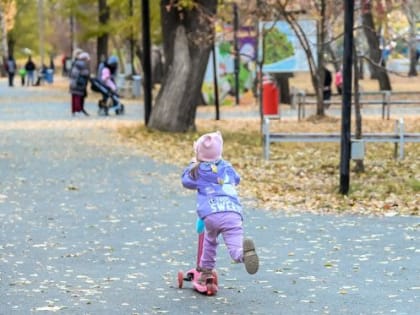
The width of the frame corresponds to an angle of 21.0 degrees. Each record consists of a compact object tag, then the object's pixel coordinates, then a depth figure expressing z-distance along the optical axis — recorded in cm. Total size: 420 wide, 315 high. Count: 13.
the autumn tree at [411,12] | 2319
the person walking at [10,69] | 6153
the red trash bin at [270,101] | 2892
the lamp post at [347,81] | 1250
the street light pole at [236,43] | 3192
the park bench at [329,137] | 1691
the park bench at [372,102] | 2758
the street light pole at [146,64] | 2342
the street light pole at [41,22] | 8264
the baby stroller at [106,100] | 3033
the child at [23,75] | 6356
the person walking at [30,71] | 6372
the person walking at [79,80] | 2970
